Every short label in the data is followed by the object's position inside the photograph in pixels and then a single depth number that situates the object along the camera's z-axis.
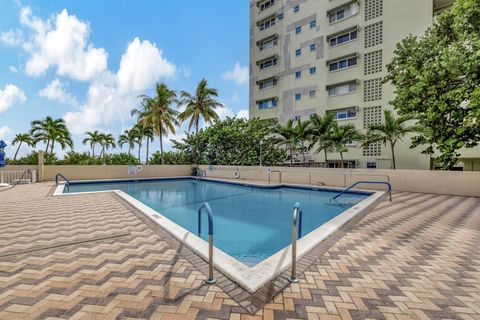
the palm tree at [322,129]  16.38
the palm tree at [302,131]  17.34
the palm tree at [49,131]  26.28
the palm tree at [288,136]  17.82
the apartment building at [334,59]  18.80
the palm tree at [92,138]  35.22
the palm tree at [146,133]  32.75
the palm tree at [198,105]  25.86
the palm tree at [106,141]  35.97
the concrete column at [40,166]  15.70
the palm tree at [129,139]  36.47
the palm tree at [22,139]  28.09
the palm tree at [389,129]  14.76
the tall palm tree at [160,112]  24.06
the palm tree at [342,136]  15.61
